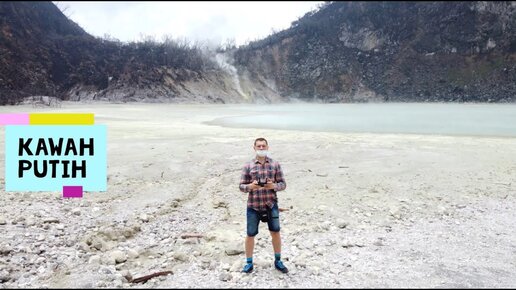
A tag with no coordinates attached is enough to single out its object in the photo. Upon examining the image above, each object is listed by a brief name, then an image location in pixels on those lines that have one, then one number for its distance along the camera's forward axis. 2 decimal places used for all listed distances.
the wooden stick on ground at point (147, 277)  4.98
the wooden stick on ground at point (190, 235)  6.33
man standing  4.74
